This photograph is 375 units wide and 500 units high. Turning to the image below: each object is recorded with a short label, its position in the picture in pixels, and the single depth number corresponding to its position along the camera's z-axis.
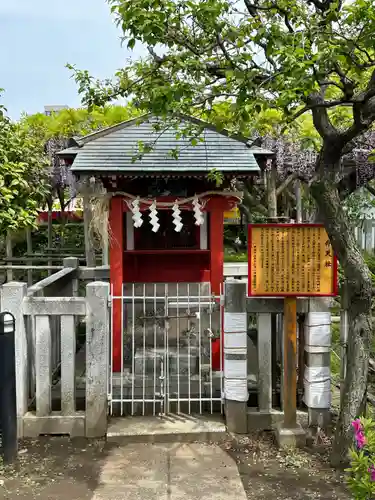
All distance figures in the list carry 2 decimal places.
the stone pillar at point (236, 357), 5.68
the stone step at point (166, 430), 5.50
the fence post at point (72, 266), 8.61
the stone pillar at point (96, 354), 5.65
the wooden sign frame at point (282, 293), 5.49
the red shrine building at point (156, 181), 6.91
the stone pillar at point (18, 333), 5.65
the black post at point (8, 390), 4.93
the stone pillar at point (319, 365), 5.65
